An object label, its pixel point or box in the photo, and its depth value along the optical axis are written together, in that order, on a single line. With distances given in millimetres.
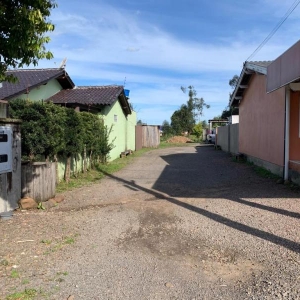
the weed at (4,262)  4195
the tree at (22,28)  4457
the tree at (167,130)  51559
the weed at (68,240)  5030
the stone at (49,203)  7399
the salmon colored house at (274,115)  8391
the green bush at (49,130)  8227
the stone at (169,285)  3627
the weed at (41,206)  7255
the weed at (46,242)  5023
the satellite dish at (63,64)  17197
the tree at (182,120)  53434
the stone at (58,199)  7925
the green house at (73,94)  13982
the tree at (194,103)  55694
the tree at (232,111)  50188
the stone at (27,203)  7012
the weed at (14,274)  3857
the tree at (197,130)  52719
